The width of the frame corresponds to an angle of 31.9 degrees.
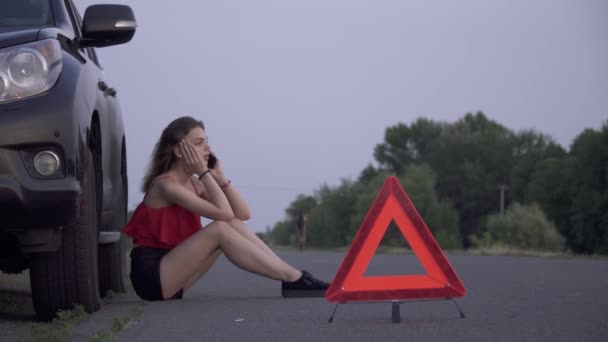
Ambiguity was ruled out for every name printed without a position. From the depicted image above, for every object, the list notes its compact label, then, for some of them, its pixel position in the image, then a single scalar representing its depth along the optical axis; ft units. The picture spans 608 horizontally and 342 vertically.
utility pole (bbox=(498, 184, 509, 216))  270.05
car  16.93
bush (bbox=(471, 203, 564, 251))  195.93
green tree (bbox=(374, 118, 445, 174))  306.76
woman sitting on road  23.80
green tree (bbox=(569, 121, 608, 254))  214.07
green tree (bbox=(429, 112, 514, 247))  286.25
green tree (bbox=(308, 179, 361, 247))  316.19
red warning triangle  19.01
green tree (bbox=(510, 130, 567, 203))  265.13
